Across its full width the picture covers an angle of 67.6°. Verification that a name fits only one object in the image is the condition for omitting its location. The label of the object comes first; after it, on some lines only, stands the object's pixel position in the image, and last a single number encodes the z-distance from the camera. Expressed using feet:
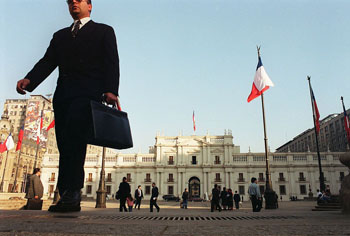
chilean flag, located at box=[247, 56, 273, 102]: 43.68
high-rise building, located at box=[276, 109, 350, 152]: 166.09
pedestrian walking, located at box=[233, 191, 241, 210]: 52.01
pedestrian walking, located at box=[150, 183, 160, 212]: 36.63
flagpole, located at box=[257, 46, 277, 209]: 39.35
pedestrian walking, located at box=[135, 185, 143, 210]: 43.93
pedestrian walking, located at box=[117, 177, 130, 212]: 31.63
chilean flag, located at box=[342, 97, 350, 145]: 66.13
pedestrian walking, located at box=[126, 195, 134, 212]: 33.78
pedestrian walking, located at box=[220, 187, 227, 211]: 49.01
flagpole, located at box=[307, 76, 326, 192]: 59.11
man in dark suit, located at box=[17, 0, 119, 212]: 8.28
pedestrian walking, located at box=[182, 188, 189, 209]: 52.12
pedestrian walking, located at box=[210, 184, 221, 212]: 40.04
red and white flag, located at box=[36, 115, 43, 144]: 73.83
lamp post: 45.62
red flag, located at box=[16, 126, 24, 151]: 82.92
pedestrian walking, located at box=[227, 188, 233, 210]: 49.03
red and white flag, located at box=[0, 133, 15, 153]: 81.28
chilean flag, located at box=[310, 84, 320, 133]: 61.41
